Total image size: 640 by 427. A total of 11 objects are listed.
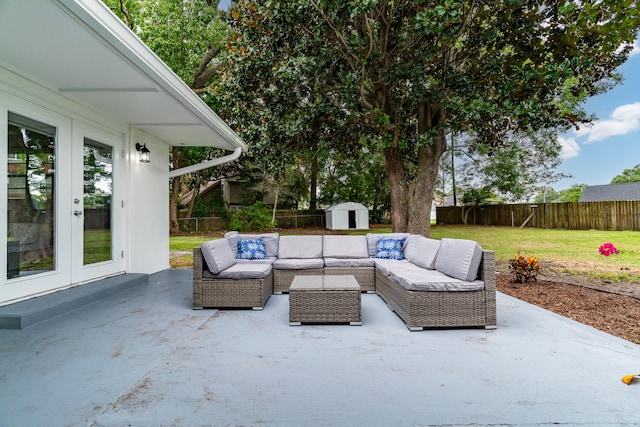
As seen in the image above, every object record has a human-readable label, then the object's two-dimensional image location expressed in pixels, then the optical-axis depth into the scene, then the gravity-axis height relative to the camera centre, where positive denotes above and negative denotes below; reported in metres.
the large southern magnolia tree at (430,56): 5.63 +2.98
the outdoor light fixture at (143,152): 6.06 +1.23
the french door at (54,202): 3.72 +0.26
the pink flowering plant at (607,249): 5.00 -0.51
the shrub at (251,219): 17.33 +0.02
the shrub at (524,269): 5.28 -0.83
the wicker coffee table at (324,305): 3.51 -0.88
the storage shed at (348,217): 19.12 +0.07
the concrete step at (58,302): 3.31 -0.89
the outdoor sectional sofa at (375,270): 3.38 -0.64
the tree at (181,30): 10.60 +6.01
